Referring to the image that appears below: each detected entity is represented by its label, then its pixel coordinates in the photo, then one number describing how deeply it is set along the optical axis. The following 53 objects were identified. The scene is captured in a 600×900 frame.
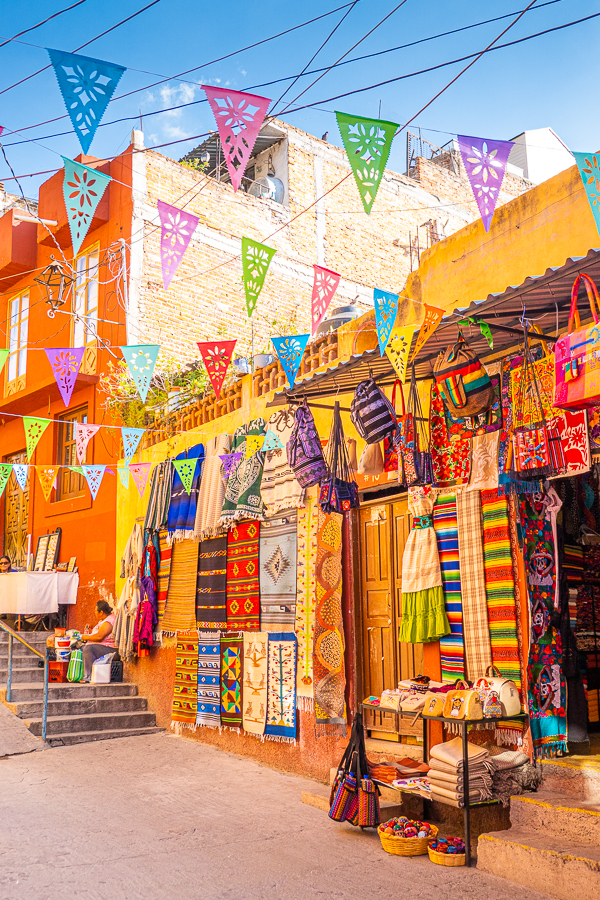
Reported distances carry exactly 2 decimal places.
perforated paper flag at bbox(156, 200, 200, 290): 5.98
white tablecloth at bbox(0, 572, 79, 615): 11.77
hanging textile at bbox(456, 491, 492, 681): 5.43
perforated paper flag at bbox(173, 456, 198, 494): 9.10
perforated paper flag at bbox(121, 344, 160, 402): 8.31
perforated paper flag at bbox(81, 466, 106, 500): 10.37
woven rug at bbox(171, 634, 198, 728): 9.09
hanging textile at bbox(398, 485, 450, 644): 5.83
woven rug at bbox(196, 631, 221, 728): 8.57
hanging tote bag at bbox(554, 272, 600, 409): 3.91
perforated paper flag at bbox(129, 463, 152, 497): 10.13
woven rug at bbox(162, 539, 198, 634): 9.40
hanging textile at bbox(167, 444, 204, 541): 9.27
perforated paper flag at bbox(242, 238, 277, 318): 6.24
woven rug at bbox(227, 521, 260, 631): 8.11
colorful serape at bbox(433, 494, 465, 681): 5.68
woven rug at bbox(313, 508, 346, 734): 6.78
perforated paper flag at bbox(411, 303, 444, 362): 5.05
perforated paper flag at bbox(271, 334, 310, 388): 6.45
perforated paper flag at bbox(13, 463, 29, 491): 11.15
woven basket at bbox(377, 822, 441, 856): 4.88
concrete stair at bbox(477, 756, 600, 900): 4.10
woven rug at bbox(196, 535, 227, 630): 8.70
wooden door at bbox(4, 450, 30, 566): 14.93
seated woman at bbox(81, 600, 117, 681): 10.87
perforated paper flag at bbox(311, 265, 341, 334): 6.33
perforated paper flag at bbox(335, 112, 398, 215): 4.68
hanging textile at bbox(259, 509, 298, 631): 7.52
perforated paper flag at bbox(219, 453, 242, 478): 8.34
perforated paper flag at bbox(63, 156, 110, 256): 5.82
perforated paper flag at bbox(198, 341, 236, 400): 7.50
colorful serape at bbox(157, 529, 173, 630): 10.15
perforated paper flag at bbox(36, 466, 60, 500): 12.80
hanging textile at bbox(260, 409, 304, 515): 7.55
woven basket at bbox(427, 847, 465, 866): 4.69
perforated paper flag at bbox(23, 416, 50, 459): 9.59
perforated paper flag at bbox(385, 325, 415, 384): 5.26
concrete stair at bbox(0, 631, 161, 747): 9.37
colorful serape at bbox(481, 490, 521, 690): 5.20
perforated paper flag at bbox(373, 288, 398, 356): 5.34
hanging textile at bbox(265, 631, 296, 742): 7.37
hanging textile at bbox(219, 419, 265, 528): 8.06
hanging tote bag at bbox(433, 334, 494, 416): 5.31
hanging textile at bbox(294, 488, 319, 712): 7.16
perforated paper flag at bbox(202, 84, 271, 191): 4.75
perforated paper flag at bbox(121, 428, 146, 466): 9.63
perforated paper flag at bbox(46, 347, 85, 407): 8.60
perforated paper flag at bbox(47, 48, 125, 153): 4.61
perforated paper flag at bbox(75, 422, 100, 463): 9.82
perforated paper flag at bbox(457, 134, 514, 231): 4.66
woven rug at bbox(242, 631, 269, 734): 7.79
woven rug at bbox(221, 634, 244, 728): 8.21
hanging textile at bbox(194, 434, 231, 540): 8.68
